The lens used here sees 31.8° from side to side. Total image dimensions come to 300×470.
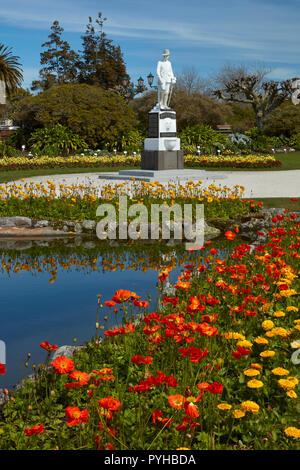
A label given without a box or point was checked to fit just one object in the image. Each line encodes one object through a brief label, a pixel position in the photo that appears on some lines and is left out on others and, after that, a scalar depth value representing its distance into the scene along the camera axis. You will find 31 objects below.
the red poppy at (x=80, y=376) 2.76
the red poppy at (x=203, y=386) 2.60
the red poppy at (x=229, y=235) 5.32
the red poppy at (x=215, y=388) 2.50
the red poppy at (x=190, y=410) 2.36
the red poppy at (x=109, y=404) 2.37
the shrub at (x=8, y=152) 28.76
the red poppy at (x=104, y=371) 2.76
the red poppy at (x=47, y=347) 3.11
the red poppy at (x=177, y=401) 2.51
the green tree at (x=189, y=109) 41.44
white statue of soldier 20.81
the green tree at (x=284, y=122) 42.84
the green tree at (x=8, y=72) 54.09
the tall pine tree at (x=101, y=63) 52.84
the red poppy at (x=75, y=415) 2.35
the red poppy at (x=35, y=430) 2.36
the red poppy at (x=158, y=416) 2.55
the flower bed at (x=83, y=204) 10.30
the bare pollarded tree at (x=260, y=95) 45.10
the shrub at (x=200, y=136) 35.31
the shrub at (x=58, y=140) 31.05
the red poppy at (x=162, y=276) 4.20
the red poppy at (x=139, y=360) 2.79
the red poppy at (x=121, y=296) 3.45
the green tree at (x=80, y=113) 32.09
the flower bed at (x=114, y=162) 24.39
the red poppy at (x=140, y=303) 3.65
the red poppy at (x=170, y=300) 3.83
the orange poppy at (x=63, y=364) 2.77
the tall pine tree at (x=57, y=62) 56.69
